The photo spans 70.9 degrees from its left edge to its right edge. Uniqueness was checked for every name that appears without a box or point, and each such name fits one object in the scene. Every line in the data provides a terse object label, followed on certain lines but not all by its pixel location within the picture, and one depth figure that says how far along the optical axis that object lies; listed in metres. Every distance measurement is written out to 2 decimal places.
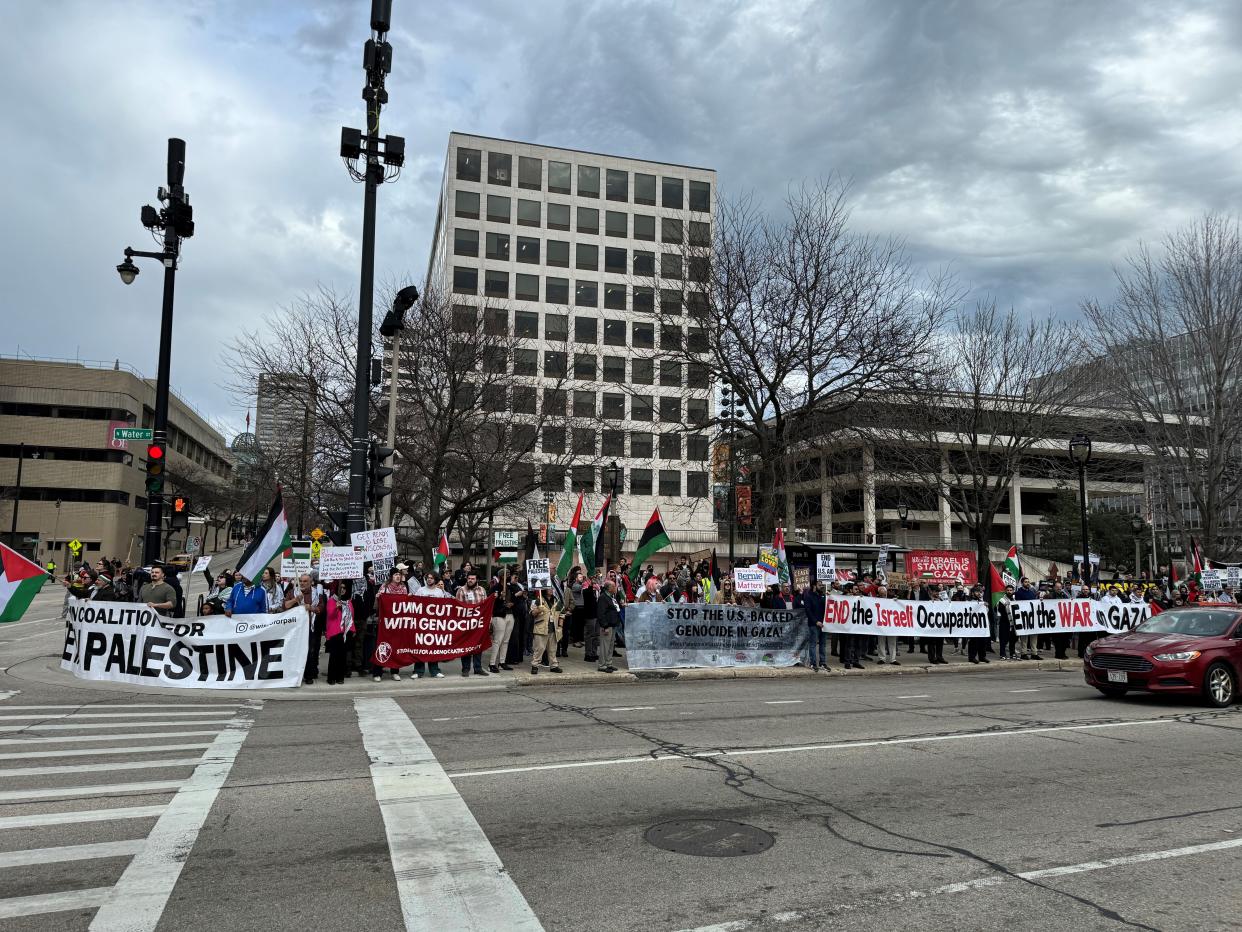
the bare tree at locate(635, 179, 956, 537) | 27.31
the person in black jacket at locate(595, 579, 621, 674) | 16.53
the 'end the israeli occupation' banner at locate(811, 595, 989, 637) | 18.59
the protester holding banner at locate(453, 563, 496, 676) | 15.46
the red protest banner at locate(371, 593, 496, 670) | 14.67
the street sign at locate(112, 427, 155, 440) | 17.69
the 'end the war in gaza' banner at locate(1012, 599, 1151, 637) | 20.86
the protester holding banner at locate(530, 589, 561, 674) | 16.06
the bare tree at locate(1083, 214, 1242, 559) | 30.06
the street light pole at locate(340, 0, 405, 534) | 15.09
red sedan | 12.53
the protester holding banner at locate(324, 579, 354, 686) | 14.10
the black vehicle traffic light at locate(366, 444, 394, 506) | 16.03
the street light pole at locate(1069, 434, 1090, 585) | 23.44
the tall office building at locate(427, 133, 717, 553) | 65.94
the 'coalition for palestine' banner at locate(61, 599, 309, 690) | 13.69
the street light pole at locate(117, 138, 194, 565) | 17.02
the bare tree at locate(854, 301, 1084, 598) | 31.03
